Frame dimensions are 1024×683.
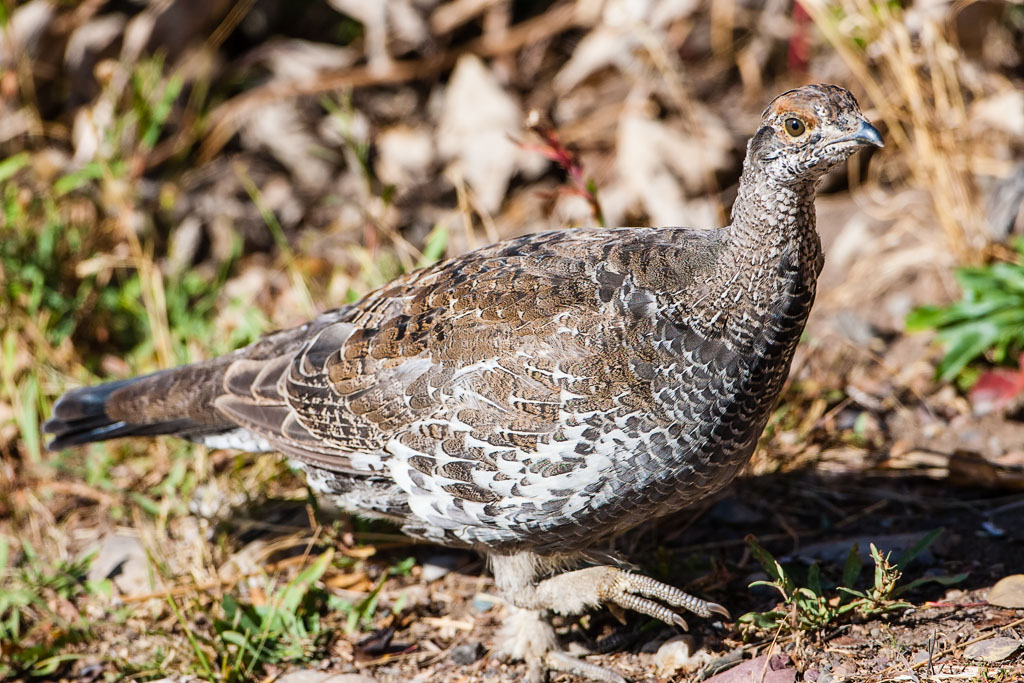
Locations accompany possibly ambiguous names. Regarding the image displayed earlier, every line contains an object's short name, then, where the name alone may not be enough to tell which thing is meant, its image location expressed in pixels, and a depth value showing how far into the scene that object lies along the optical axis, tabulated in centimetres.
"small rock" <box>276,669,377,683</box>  681
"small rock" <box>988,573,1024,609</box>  627
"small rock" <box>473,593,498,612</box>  749
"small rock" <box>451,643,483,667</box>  696
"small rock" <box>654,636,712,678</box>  645
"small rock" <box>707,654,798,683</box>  608
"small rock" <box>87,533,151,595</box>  790
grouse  589
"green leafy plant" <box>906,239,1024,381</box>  820
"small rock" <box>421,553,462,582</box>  781
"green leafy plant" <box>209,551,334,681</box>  690
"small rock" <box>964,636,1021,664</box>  583
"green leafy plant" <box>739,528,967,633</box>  614
